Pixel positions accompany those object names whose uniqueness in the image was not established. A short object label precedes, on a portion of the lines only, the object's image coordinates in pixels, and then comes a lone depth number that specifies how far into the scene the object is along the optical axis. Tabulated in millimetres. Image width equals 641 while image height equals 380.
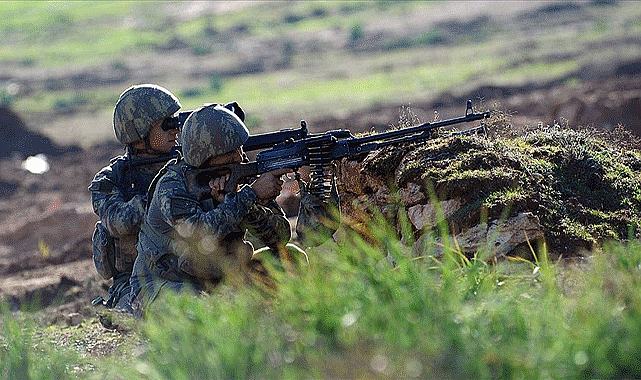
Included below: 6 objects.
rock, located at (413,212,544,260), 14273
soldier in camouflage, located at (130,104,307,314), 13523
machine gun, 13836
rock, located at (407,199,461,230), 14930
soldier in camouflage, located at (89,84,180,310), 16031
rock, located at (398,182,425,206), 15391
